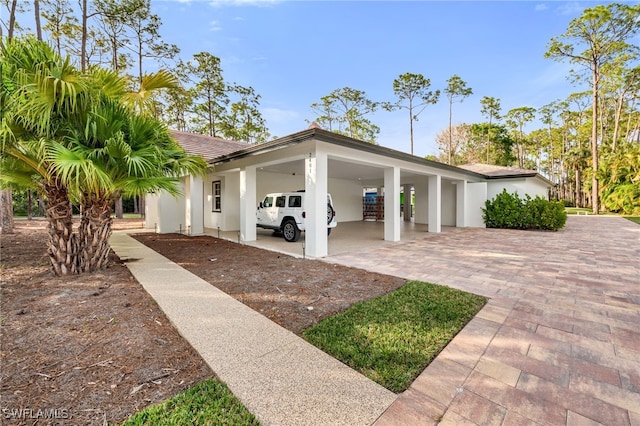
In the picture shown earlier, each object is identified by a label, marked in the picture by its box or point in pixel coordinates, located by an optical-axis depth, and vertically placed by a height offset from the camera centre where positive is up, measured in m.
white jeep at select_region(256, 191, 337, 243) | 8.98 -0.14
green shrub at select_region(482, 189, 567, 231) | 12.20 -0.22
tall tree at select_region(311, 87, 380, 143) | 27.30 +10.64
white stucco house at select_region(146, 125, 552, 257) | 7.09 +1.22
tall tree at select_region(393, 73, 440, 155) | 25.05 +11.20
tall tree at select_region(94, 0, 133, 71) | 14.59 +10.99
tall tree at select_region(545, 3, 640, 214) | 19.34 +13.06
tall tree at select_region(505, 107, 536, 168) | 33.47 +11.69
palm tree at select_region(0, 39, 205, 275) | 4.00 +1.15
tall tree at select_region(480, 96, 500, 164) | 31.02 +11.80
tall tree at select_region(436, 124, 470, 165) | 30.98 +7.74
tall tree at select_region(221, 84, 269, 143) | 24.25 +8.80
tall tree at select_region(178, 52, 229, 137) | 21.19 +10.00
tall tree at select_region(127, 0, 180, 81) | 15.52 +11.01
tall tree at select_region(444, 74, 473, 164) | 25.97 +11.85
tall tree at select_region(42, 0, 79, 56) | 13.23 +9.80
